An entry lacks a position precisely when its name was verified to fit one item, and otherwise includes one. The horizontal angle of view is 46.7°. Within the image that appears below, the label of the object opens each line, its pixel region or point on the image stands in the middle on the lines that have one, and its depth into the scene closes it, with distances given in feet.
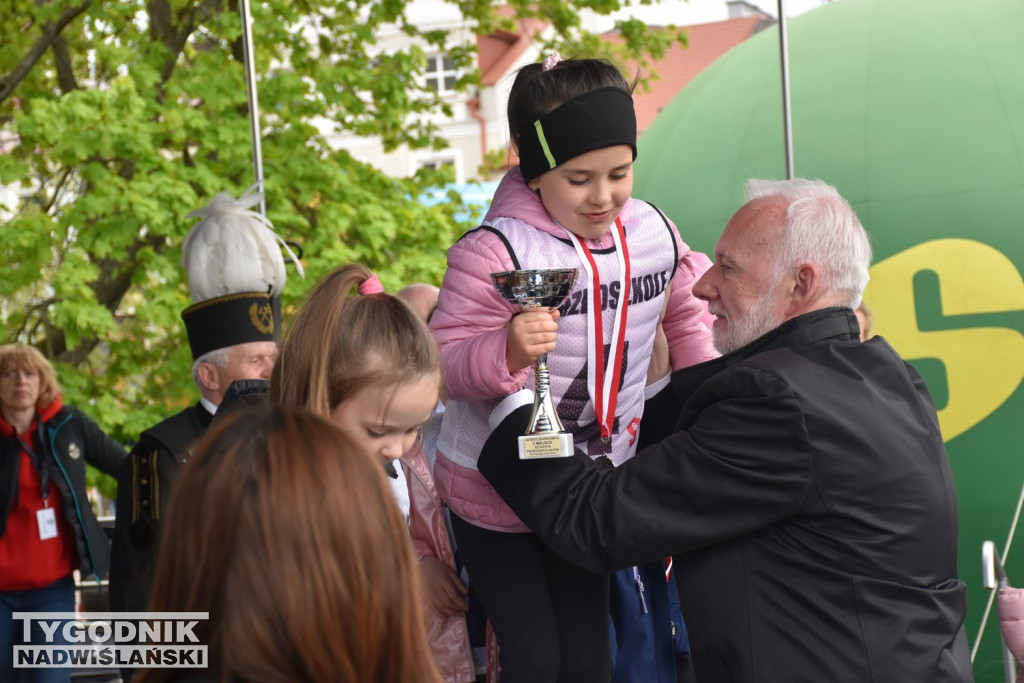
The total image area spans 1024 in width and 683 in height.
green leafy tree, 29.32
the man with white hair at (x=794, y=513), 8.79
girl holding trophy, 10.00
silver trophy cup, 8.95
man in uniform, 13.08
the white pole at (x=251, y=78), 20.26
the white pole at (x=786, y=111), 18.74
